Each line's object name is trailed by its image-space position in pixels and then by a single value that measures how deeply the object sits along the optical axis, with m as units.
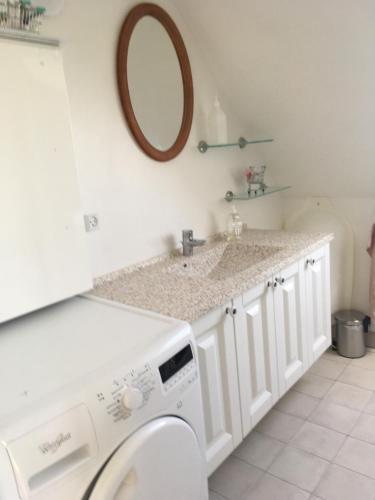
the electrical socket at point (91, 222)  1.68
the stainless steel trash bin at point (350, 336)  2.57
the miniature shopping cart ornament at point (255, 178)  2.46
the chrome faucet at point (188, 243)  2.05
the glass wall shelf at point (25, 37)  1.16
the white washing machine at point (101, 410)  0.82
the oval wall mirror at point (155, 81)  1.78
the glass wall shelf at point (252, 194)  2.43
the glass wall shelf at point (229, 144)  2.20
